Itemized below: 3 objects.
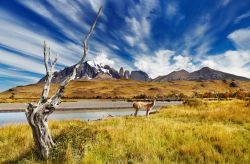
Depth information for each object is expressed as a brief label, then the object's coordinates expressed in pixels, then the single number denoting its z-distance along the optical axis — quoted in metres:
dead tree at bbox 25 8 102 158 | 3.70
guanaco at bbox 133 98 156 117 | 11.63
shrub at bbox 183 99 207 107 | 16.65
